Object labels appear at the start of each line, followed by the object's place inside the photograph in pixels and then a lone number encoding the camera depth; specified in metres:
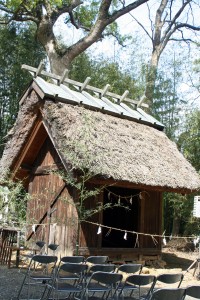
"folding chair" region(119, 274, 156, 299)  5.10
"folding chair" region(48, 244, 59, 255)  8.82
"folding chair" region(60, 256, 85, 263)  6.36
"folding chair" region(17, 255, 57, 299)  6.00
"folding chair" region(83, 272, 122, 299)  5.03
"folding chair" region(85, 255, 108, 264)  6.68
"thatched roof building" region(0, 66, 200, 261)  9.89
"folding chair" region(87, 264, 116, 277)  5.87
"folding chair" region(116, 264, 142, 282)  5.81
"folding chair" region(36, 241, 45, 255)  9.16
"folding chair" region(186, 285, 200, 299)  4.58
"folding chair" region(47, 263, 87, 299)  5.49
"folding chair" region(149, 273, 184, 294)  5.23
